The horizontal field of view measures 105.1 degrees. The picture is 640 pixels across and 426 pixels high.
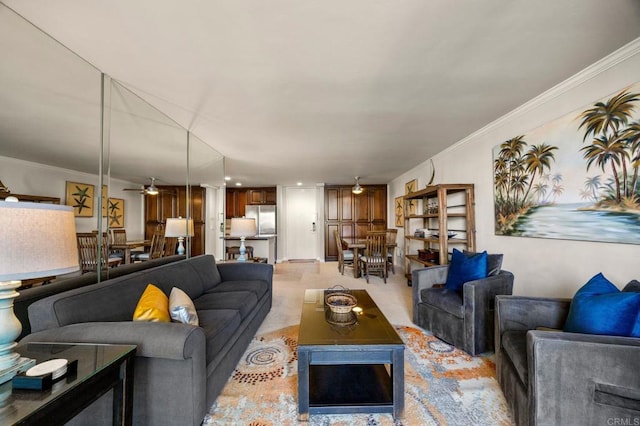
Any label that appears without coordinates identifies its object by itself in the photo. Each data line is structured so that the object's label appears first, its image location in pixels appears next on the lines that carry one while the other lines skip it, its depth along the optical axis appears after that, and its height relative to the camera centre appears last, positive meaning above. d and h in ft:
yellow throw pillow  4.84 -1.81
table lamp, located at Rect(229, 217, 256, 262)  12.60 -0.52
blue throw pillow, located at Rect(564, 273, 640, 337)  3.80 -1.60
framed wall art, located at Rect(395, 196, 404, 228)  20.08 +0.54
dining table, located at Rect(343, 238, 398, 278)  17.24 -2.67
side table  2.57 -1.96
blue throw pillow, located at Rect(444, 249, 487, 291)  7.84 -1.74
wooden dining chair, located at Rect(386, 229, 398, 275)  17.80 -1.79
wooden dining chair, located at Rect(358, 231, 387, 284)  15.93 -2.28
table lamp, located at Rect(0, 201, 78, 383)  2.72 -0.36
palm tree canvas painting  5.40 +1.05
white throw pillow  5.21 -1.96
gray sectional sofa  4.02 -2.31
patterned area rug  4.83 -3.97
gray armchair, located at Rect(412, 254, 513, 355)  6.95 -2.87
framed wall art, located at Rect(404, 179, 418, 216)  17.24 +1.13
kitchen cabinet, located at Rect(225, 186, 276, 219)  24.70 +2.10
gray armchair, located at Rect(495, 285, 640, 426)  3.39 -2.39
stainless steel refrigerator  24.08 -0.04
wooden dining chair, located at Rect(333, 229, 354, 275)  18.35 -2.91
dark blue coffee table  4.77 -2.99
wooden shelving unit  10.79 -0.10
